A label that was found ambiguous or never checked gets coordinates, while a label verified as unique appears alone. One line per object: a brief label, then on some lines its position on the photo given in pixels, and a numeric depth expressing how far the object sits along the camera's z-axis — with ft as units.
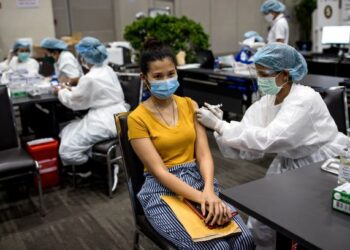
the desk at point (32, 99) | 9.61
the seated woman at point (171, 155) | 4.54
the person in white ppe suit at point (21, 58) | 15.54
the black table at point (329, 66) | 17.06
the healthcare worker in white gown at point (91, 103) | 9.18
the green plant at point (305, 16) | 28.63
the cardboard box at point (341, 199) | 3.42
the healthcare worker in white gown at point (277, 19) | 16.24
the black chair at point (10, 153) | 7.79
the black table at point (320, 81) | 9.78
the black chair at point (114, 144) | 9.10
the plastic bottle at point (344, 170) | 3.90
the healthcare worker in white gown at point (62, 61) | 12.32
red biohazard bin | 9.53
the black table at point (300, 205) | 3.10
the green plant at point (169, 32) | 15.40
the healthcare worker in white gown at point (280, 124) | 5.01
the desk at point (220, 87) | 12.82
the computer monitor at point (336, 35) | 18.12
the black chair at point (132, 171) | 5.26
